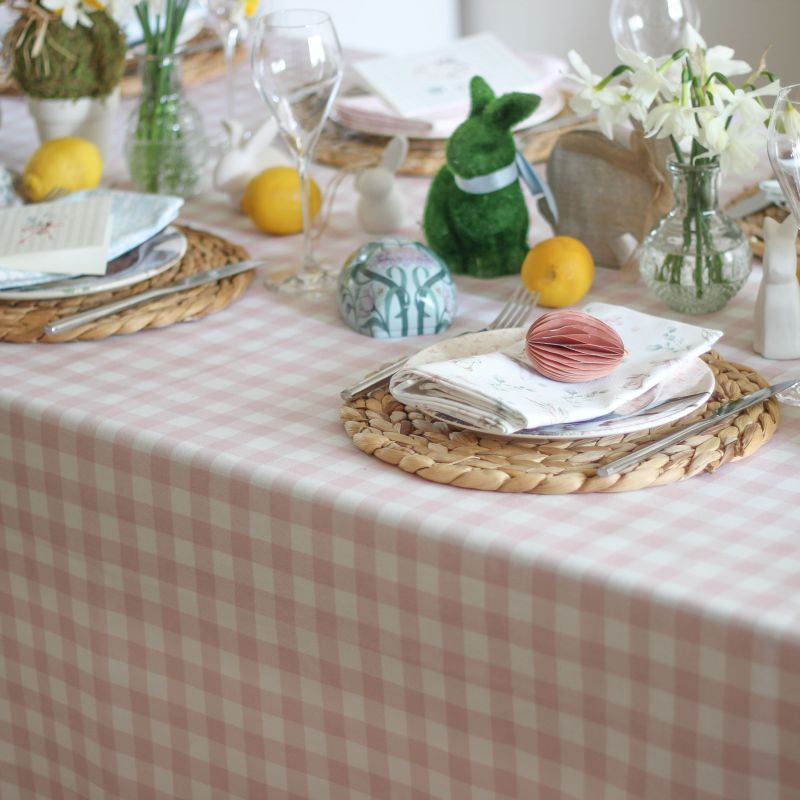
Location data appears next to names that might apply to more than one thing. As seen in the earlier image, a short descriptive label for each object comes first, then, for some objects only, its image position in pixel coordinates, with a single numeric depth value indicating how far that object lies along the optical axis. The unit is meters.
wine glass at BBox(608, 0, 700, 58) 2.33
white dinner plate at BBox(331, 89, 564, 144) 2.59
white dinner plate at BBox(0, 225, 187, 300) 2.21
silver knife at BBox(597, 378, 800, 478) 1.92
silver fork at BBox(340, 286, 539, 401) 2.04
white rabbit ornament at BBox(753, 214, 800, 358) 2.08
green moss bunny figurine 2.23
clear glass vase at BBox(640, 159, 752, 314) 2.15
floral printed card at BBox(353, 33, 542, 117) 2.62
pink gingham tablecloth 1.83
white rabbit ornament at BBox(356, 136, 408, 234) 2.38
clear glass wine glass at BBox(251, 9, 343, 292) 2.20
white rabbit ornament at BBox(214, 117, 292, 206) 2.48
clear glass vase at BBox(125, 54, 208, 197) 2.50
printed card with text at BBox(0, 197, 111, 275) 2.22
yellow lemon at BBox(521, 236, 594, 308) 2.19
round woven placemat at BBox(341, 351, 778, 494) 1.92
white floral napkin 1.94
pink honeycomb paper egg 1.98
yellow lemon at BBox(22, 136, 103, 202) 2.45
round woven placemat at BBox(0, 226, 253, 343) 2.18
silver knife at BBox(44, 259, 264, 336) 2.17
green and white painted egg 2.15
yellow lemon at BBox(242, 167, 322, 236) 2.40
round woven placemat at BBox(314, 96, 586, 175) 2.56
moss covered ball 2.50
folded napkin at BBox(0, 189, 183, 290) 2.21
